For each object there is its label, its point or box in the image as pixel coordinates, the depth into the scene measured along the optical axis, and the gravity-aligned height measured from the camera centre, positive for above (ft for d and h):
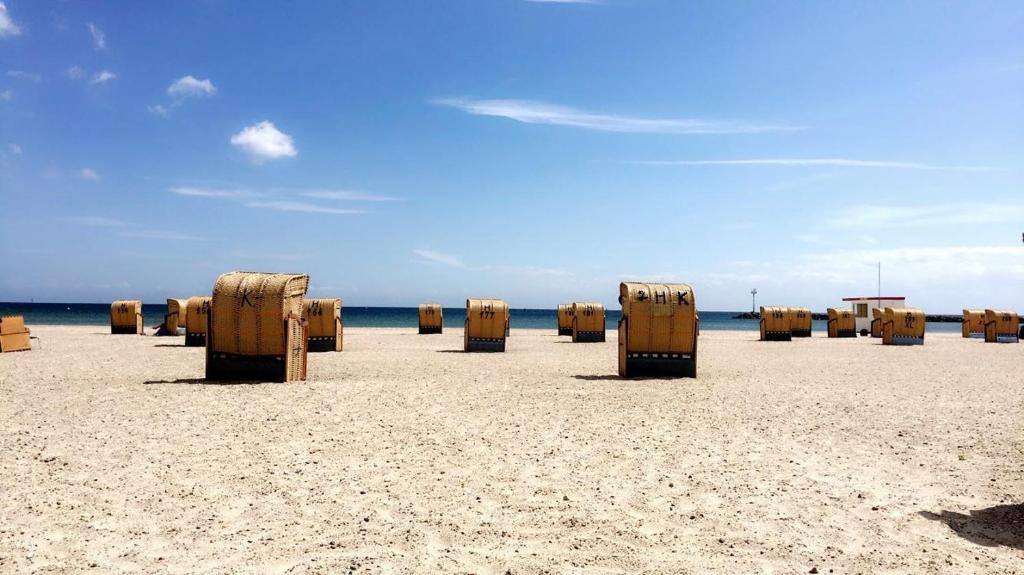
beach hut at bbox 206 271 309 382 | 47.67 -1.60
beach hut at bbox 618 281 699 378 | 55.62 -1.82
